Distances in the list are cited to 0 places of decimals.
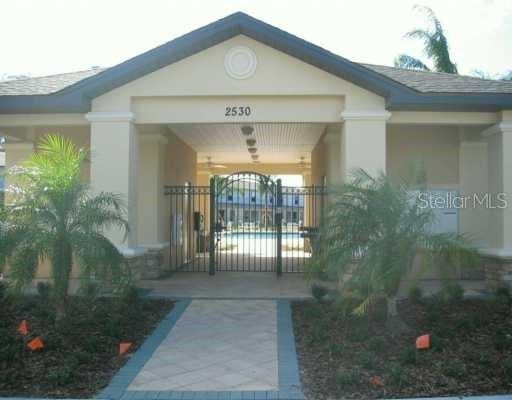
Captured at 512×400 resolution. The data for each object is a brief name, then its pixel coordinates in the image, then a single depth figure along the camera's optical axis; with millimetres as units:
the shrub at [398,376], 5484
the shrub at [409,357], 6039
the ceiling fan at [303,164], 22381
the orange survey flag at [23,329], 7198
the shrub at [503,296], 8719
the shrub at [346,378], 5465
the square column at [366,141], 10383
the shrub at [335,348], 6570
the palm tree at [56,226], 7164
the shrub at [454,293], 8508
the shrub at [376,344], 6600
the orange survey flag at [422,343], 6531
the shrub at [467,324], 7400
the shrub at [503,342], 6602
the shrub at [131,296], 8590
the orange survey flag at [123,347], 6640
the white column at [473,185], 12453
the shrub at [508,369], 5616
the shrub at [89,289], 7477
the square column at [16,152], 12906
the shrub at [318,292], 9172
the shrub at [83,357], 6234
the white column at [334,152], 12812
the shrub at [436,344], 6582
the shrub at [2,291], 8916
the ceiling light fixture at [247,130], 13594
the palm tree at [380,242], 7020
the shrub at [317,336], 7125
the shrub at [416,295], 8527
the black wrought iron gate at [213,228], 13398
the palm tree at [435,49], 24672
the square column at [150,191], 12672
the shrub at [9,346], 6250
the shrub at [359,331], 7059
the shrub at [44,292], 9069
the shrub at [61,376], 5539
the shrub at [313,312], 8389
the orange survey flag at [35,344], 6480
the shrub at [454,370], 5707
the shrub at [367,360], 5980
